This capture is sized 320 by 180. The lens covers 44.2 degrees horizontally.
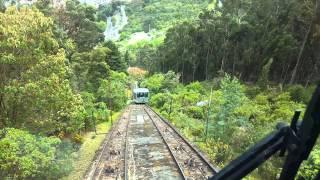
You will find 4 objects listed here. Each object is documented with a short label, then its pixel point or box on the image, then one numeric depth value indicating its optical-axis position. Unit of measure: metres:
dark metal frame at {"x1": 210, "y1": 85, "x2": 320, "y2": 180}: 1.84
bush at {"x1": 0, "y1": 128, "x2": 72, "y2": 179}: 11.78
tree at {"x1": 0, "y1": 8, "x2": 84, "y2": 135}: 12.94
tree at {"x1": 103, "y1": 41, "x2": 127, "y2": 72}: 50.41
